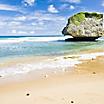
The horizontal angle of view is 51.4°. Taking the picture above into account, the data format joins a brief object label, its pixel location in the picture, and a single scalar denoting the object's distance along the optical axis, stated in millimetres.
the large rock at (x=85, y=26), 21608
